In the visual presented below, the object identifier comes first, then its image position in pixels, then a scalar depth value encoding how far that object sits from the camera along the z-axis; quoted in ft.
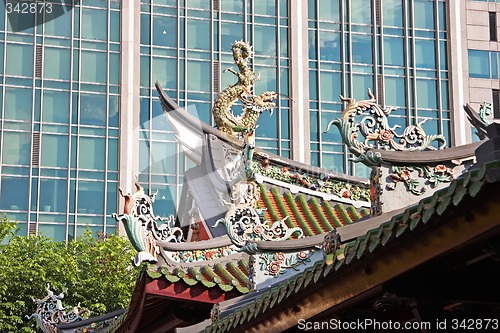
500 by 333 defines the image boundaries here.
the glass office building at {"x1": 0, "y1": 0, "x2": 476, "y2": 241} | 206.09
